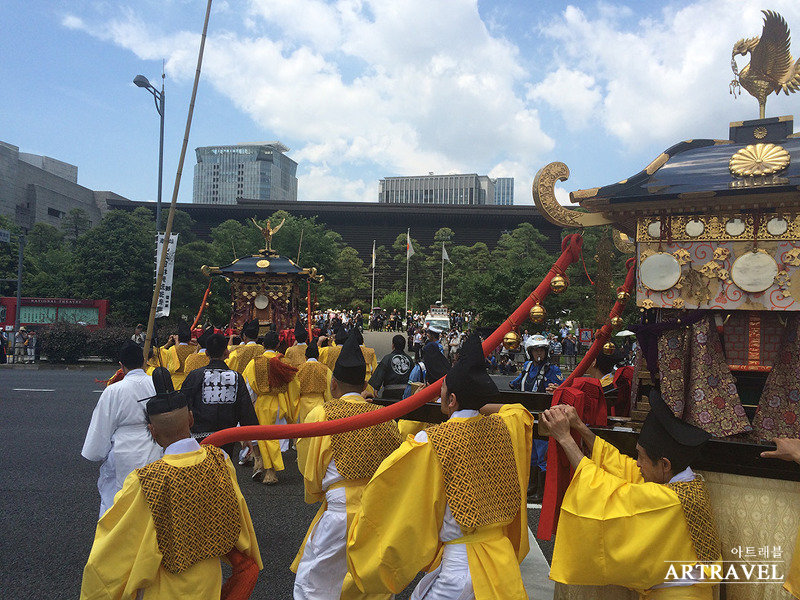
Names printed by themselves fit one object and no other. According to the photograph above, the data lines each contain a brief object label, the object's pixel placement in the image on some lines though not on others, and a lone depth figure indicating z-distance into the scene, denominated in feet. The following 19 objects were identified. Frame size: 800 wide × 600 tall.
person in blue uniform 20.76
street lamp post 42.01
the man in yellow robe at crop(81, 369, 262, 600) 7.20
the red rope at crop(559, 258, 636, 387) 12.98
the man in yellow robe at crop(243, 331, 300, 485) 23.53
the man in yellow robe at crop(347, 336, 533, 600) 7.57
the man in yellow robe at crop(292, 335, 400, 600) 10.28
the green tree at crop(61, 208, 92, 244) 120.98
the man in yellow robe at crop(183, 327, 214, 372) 24.57
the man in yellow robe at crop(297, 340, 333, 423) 24.14
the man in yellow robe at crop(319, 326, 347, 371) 26.63
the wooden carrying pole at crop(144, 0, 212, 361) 13.43
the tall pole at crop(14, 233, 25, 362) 68.15
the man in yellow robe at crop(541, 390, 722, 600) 6.95
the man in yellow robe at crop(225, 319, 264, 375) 25.31
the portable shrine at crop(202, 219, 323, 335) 41.68
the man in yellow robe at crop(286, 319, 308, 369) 28.38
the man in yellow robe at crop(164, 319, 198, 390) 27.07
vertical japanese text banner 33.15
